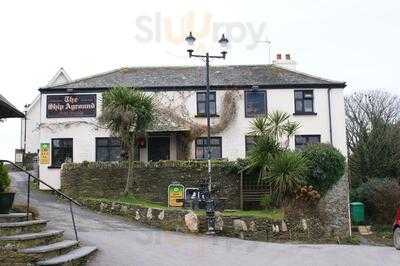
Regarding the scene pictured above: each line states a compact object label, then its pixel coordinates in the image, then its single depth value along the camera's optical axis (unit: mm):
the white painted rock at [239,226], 17234
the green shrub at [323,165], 21219
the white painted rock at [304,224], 18500
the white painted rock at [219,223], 17078
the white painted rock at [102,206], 19961
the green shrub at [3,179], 13573
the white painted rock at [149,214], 18047
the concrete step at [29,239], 10290
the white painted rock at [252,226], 17397
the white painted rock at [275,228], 17778
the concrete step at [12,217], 11969
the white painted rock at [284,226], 18000
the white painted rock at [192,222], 16922
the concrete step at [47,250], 10062
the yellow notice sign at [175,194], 22297
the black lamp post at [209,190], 16812
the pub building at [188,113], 28000
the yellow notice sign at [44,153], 27484
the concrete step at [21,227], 11134
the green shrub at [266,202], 22369
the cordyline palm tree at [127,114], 21969
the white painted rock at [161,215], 17773
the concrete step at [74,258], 9758
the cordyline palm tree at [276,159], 18844
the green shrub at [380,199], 29603
